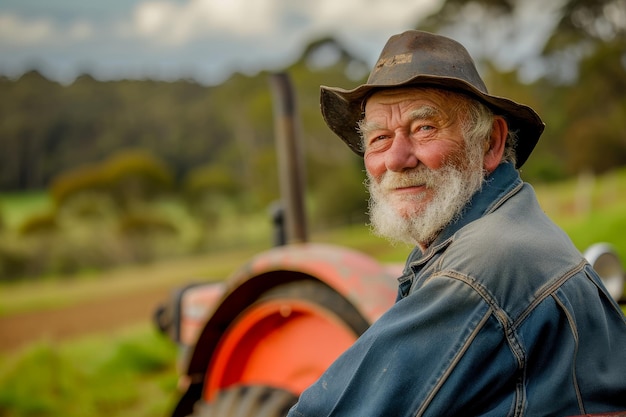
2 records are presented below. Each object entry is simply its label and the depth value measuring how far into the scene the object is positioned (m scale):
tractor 2.07
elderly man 1.30
